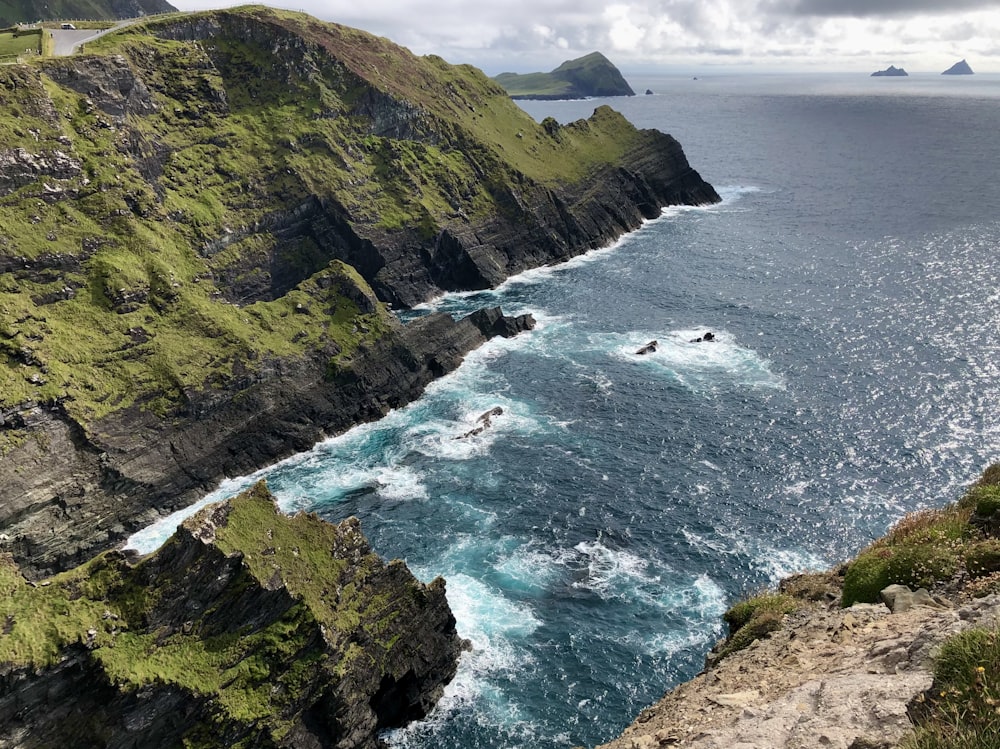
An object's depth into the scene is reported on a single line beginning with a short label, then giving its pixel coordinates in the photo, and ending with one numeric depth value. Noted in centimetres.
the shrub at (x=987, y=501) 2267
